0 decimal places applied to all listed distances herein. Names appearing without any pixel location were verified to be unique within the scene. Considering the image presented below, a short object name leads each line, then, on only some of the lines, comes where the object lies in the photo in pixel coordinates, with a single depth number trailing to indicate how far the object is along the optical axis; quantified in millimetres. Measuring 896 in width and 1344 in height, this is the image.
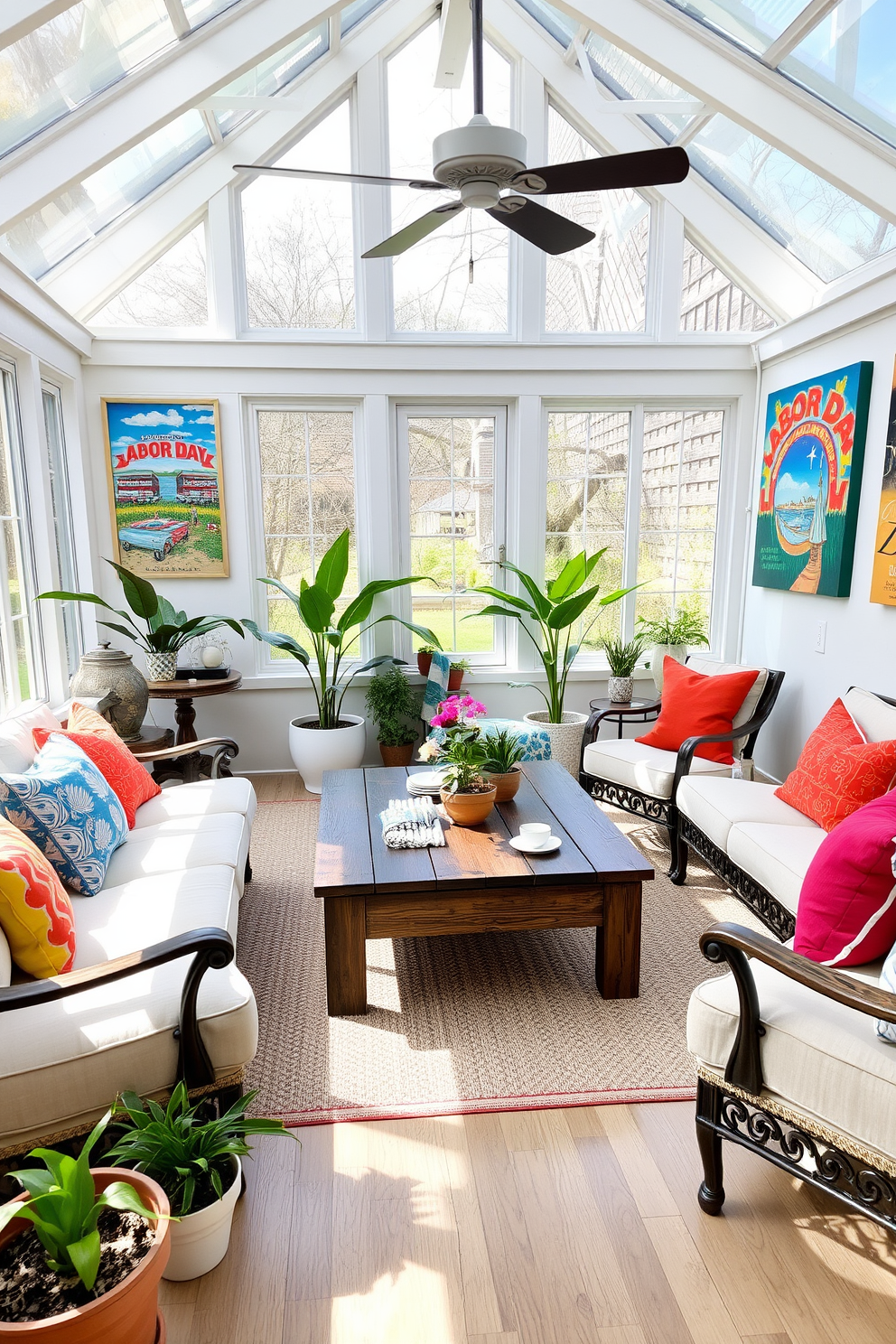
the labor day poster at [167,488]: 4617
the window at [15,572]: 3393
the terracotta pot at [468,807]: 2809
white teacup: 2617
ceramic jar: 3648
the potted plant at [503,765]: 2988
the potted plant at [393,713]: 4738
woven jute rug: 2193
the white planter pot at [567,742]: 4570
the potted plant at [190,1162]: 1567
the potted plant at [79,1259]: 1233
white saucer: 2605
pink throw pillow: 1853
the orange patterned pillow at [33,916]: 1771
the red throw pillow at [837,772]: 2625
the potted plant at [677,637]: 4801
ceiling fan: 2150
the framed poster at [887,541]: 3375
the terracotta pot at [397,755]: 4777
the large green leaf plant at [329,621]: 4371
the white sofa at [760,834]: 2576
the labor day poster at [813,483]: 3660
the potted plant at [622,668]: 4730
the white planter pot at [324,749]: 4496
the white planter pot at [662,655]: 4824
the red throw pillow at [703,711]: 3830
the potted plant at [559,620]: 4406
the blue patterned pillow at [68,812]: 2176
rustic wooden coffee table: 2451
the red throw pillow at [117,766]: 2795
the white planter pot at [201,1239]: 1590
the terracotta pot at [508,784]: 3020
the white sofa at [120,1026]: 1618
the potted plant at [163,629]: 4062
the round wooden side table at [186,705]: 3760
